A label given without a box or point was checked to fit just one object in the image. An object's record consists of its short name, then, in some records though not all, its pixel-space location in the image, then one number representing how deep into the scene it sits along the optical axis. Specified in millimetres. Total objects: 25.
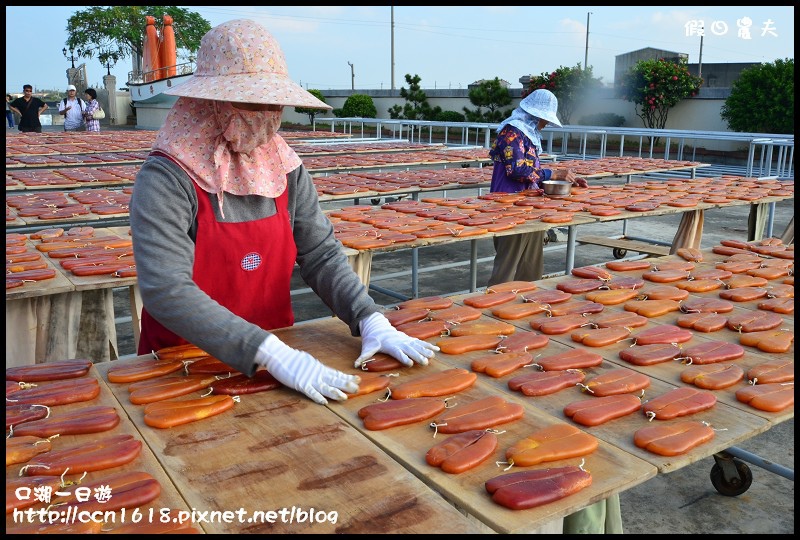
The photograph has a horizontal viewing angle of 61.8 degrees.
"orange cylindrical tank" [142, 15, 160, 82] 27500
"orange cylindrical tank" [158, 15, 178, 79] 27500
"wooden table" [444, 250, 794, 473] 1814
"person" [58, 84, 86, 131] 16156
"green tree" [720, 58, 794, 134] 17109
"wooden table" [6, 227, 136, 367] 3416
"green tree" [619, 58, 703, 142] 19406
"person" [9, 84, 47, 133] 16281
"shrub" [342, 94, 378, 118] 28641
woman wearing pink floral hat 2074
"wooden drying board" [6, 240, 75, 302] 3260
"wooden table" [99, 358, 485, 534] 1442
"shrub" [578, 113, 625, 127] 21969
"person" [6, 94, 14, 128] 20623
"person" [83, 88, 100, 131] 16606
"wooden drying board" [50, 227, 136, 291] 3414
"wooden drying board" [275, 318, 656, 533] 1483
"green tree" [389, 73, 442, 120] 27906
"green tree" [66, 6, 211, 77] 44156
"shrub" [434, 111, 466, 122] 26203
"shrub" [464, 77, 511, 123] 24822
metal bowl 6418
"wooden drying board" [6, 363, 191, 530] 1499
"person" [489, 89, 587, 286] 6109
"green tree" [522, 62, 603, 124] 21828
